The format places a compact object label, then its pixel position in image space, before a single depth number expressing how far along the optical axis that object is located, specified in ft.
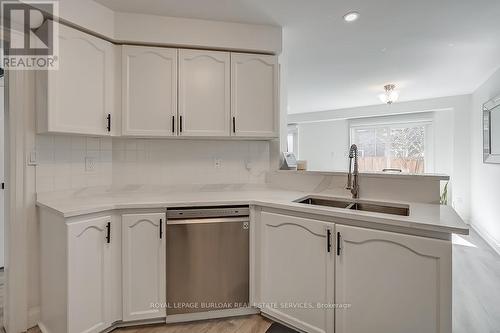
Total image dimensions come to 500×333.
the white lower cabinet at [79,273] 5.11
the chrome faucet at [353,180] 6.64
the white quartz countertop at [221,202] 4.50
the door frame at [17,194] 5.86
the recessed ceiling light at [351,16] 7.02
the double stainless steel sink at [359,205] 6.04
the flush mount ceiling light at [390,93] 14.20
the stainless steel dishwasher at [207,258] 6.02
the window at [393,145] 18.33
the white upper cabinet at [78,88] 5.77
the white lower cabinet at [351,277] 4.31
